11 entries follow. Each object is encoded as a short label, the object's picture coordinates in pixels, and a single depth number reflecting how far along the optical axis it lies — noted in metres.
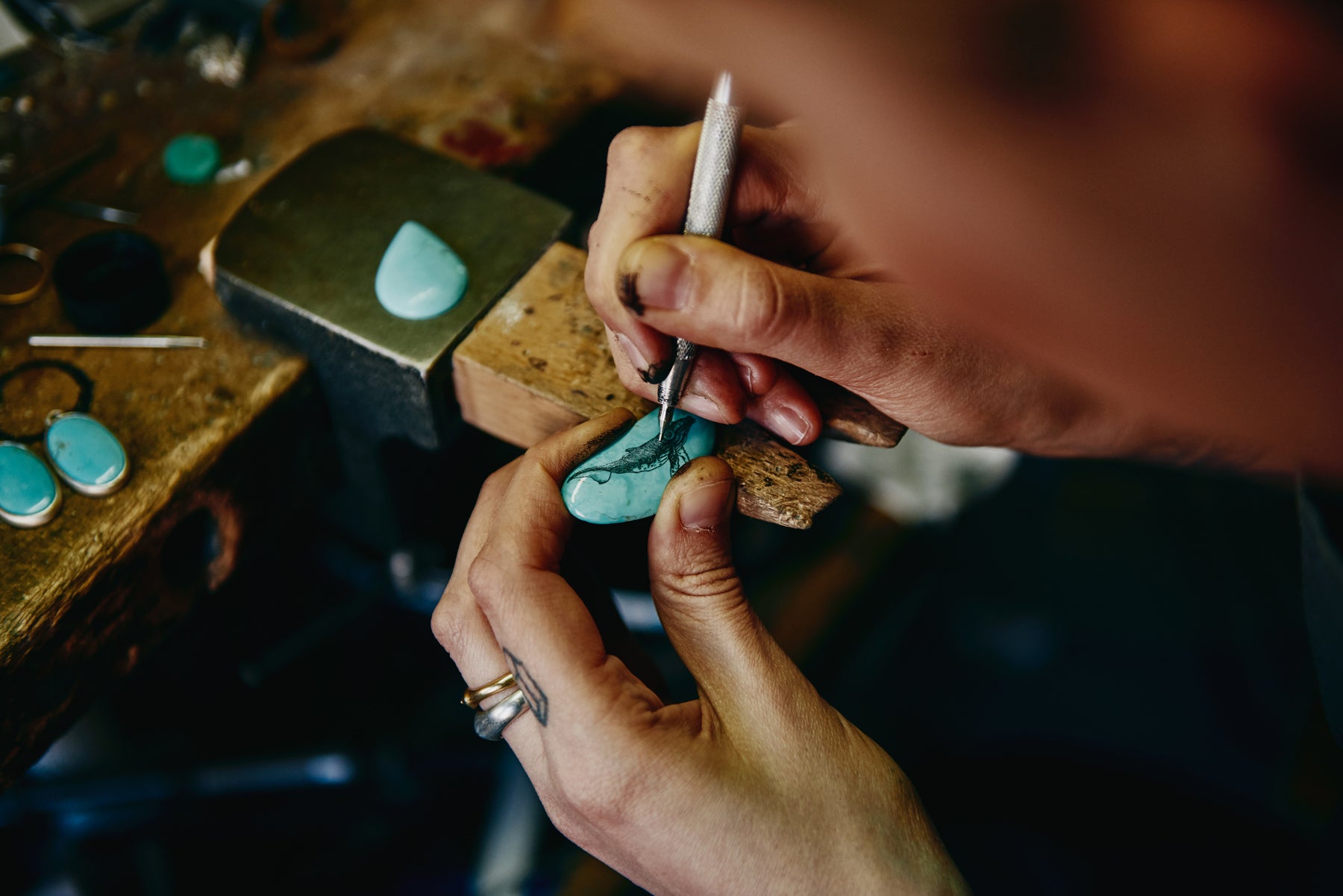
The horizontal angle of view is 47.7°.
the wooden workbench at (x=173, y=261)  0.38
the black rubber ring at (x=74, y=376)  0.41
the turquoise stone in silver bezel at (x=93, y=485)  0.38
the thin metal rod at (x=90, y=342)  0.42
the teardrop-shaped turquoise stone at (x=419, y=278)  0.40
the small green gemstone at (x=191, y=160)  0.46
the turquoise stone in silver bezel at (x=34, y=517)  0.38
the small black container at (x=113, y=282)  0.41
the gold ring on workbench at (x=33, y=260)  0.43
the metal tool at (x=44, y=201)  0.45
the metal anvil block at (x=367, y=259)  0.40
